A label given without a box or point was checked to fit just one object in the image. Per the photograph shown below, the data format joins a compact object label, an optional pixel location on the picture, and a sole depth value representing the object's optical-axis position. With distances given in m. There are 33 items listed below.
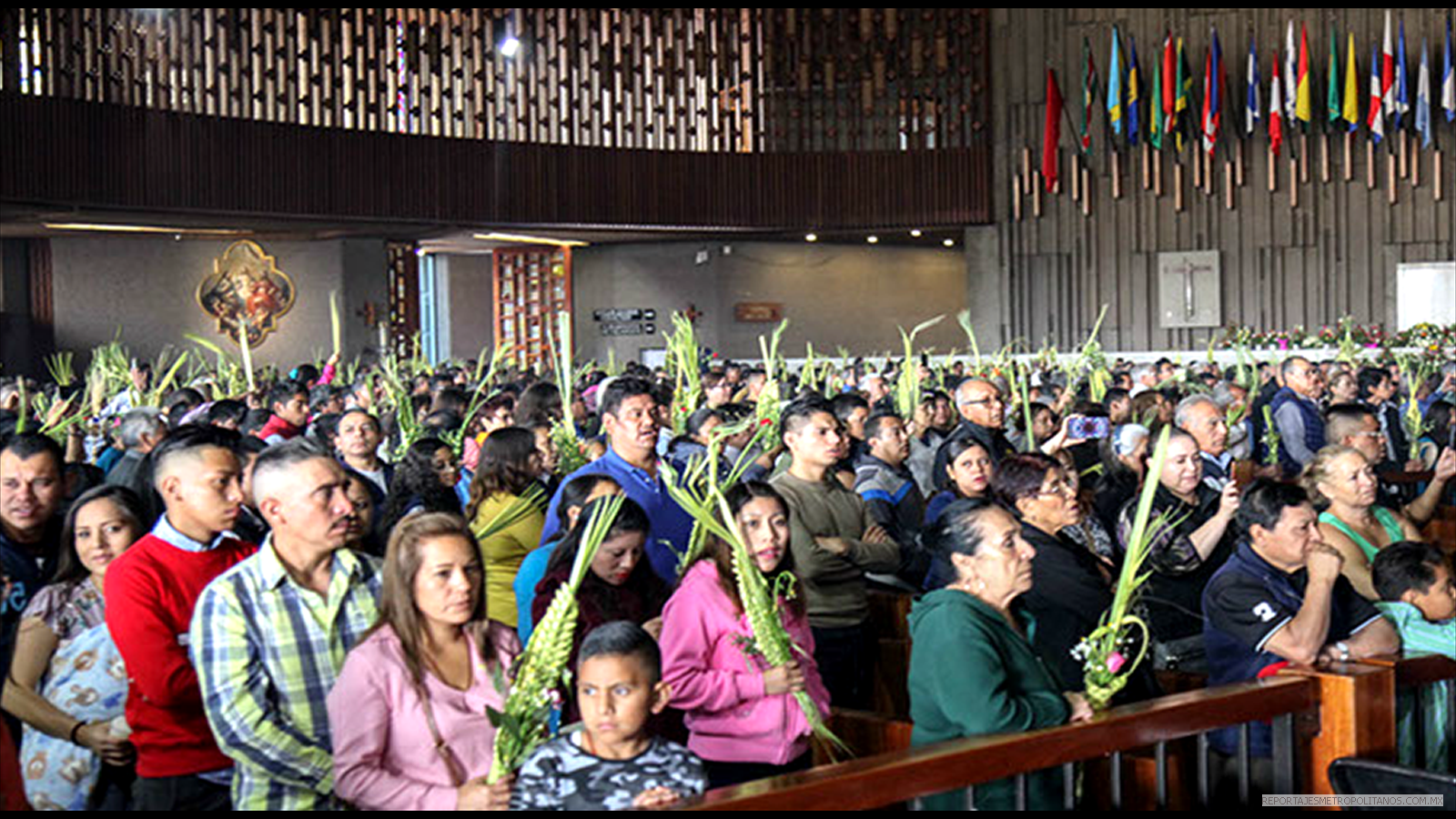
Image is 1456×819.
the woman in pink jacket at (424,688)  2.97
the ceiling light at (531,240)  22.09
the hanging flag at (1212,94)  21.66
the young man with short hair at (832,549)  4.88
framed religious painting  20.12
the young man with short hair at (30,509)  4.24
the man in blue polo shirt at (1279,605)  4.00
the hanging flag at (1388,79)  21.11
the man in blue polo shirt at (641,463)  5.17
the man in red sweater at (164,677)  3.32
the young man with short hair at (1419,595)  4.47
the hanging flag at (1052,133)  22.64
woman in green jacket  3.30
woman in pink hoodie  3.79
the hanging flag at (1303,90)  21.28
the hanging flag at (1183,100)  21.95
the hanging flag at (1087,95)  22.53
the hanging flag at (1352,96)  21.23
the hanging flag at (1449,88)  20.86
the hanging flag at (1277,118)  21.59
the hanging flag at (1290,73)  21.62
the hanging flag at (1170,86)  22.02
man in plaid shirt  3.06
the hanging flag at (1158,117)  22.02
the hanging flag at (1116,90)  22.19
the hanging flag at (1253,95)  21.62
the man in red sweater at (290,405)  7.50
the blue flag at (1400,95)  21.05
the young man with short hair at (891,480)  5.90
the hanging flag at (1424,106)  21.11
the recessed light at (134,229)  18.25
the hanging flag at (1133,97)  22.20
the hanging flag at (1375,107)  20.98
